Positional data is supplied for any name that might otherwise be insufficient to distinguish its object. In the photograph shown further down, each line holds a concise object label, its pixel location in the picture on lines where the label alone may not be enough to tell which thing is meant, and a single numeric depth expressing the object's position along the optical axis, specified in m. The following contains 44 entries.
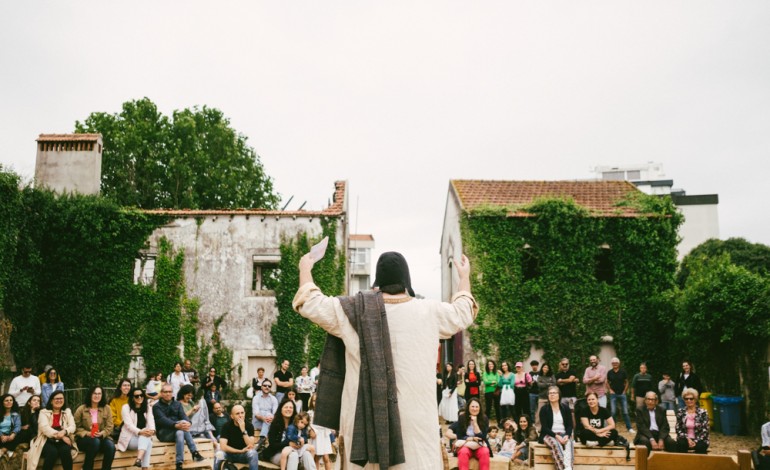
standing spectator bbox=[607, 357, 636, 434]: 16.70
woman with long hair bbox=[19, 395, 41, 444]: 10.88
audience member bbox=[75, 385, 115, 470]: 10.17
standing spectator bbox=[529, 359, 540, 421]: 16.62
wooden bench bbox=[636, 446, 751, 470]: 3.12
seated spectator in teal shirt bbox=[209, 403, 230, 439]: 13.14
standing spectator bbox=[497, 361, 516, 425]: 16.78
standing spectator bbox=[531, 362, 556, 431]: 16.02
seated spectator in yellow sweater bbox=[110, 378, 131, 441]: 11.49
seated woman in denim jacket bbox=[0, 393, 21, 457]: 10.70
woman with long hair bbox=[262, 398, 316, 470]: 10.38
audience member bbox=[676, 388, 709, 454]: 10.88
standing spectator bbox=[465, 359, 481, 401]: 16.98
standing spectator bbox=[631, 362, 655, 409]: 16.42
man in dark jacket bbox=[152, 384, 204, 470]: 11.27
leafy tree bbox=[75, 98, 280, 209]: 32.94
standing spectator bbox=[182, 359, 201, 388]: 17.44
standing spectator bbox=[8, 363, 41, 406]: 13.92
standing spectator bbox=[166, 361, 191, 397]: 16.25
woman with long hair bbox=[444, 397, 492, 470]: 10.37
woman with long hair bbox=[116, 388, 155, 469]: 10.69
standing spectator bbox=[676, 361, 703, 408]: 15.54
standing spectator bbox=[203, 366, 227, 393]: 15.30
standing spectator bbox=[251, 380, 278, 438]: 13.27
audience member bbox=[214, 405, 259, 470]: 10.19
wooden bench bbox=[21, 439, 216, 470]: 10.40
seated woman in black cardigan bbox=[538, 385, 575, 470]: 10.81
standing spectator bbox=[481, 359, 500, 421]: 17.31
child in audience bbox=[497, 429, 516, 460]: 12.55
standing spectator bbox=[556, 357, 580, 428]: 16.22
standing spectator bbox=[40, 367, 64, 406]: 14.31
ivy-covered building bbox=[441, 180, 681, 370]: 20.98
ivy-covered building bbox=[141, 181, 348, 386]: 20.88
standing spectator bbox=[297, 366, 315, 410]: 16.41
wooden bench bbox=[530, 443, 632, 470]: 10.91
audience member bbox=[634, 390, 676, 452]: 11.07
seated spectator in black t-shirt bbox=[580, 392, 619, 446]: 11.26
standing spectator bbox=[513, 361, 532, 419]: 16.80
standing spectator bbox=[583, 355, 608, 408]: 16.61
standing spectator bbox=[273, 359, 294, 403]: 16.05
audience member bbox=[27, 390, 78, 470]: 9.70
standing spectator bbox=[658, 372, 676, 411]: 15.38
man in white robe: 3.36
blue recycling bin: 15.63
